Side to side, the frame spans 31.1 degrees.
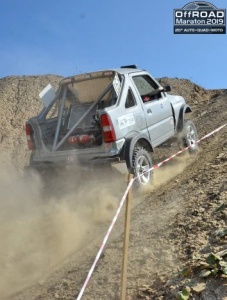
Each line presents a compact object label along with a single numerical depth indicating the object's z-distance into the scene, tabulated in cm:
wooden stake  363
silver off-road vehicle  641
